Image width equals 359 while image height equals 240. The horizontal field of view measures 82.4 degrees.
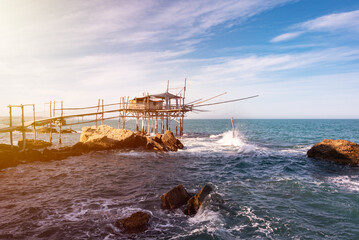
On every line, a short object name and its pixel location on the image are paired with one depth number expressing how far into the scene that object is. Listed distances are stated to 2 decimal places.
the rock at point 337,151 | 17.59
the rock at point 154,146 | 25.10
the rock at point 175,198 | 9.51
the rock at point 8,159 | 17.67
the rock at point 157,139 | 26.87
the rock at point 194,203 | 8.98
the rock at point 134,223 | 7.62
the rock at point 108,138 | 25.61
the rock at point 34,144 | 27.98
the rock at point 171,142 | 25.72
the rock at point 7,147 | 23.08
